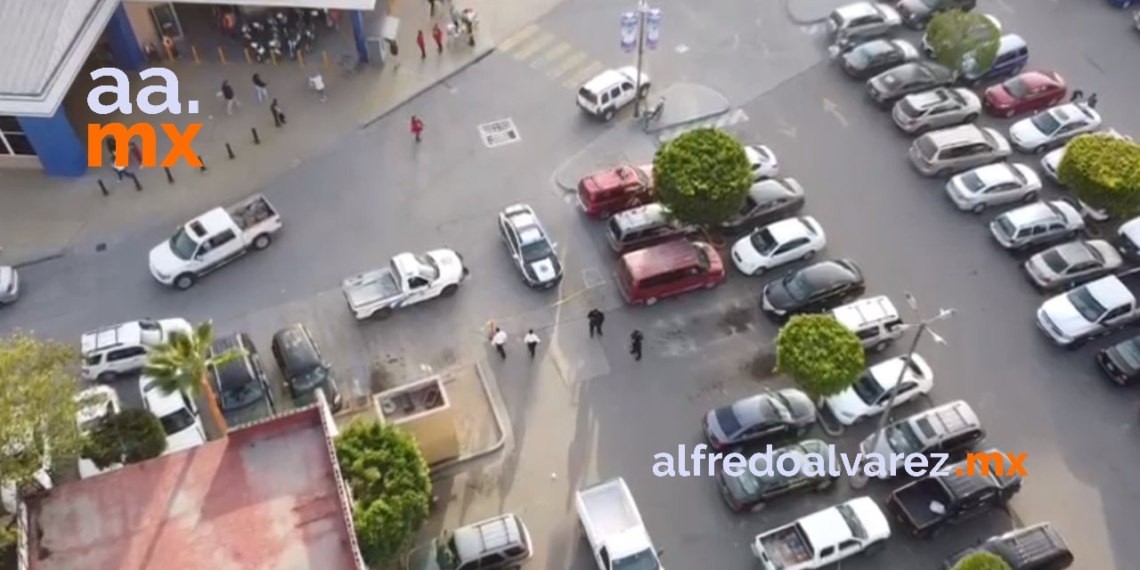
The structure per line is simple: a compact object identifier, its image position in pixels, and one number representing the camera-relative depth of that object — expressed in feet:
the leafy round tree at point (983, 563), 85.76
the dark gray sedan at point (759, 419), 103.35
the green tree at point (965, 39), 133.08
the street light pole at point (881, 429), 92.38
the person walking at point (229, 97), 136.98
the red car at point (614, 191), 124.77
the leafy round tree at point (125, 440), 93.71
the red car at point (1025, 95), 136.56
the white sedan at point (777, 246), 119.24
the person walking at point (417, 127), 134.00
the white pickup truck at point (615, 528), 94.22
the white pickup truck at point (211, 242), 118.32
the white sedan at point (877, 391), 106.11
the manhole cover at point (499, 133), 135.95
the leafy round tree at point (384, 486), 85.51
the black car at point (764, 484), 99.66
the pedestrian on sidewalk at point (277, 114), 136.36
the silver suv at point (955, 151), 128.57
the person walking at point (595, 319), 112.98
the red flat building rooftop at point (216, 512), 80.18
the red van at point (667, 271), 115.55
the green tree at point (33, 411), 82.07
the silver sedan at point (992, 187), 124.77
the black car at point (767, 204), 124.06
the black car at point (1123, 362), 107.76
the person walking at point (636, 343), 110.93
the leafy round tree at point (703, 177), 112.68
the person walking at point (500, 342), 112.16
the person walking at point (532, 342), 112.27
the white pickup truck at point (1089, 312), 111.45
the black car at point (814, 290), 114.52
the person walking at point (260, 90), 137.80
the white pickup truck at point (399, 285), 115.24
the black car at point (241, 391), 104.68
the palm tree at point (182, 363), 92.48
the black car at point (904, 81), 137.49
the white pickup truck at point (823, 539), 95.35
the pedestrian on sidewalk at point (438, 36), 146.00
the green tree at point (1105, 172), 114.93
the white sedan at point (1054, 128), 131.85
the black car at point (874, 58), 141.18
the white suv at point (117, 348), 108.78
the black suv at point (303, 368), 107.55
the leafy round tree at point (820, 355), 99.96
